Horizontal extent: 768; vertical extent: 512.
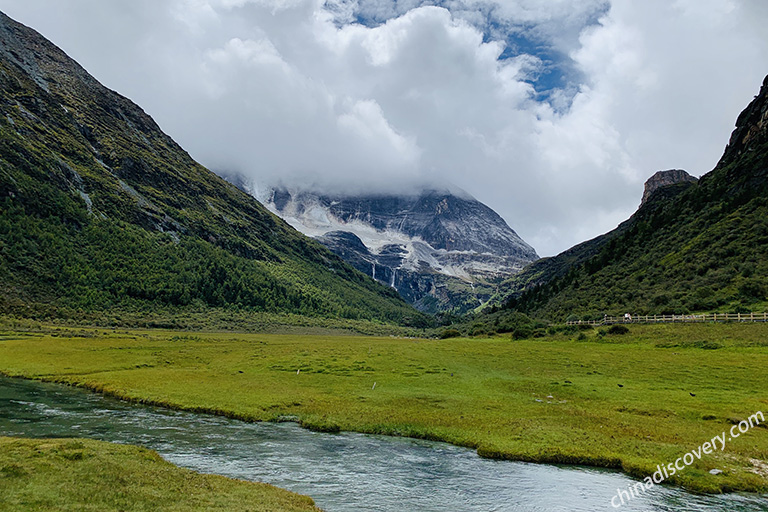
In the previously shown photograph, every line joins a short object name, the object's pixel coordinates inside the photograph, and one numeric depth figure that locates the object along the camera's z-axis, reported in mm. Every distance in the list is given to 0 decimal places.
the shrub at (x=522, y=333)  109112
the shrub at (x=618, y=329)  85144
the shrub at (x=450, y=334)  153375
